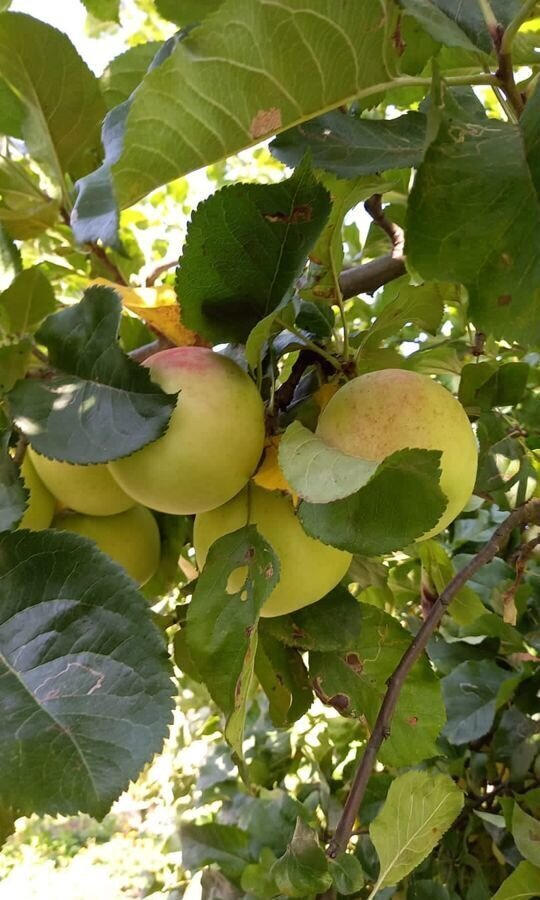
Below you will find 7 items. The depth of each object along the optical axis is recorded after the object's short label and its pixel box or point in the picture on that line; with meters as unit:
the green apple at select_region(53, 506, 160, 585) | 0.65
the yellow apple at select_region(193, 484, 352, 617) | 0.57
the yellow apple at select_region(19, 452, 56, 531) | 0.62
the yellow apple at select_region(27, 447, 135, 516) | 0.59
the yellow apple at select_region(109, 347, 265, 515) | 0.51
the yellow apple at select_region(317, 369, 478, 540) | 0.51
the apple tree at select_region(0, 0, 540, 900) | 0.46
